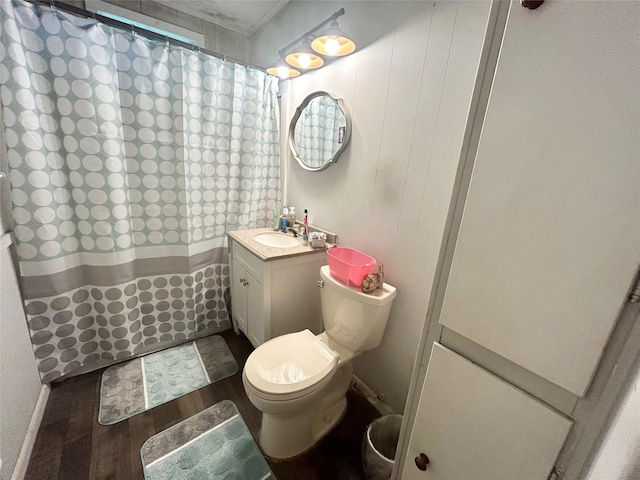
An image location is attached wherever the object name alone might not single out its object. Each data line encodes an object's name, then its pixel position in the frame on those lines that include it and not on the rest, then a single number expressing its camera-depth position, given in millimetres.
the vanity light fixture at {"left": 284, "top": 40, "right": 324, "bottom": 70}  1428
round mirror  1464
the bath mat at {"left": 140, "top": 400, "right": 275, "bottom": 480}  1139
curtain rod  1168
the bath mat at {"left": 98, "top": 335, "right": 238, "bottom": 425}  1427
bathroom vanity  1457
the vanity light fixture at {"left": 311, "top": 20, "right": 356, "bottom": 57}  1256
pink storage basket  1221
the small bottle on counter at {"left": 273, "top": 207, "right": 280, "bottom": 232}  1929
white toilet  1068
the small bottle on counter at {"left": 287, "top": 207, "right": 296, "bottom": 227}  1919
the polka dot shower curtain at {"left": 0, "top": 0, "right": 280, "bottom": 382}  1218
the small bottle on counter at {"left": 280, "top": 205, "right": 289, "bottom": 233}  1907
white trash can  1046
